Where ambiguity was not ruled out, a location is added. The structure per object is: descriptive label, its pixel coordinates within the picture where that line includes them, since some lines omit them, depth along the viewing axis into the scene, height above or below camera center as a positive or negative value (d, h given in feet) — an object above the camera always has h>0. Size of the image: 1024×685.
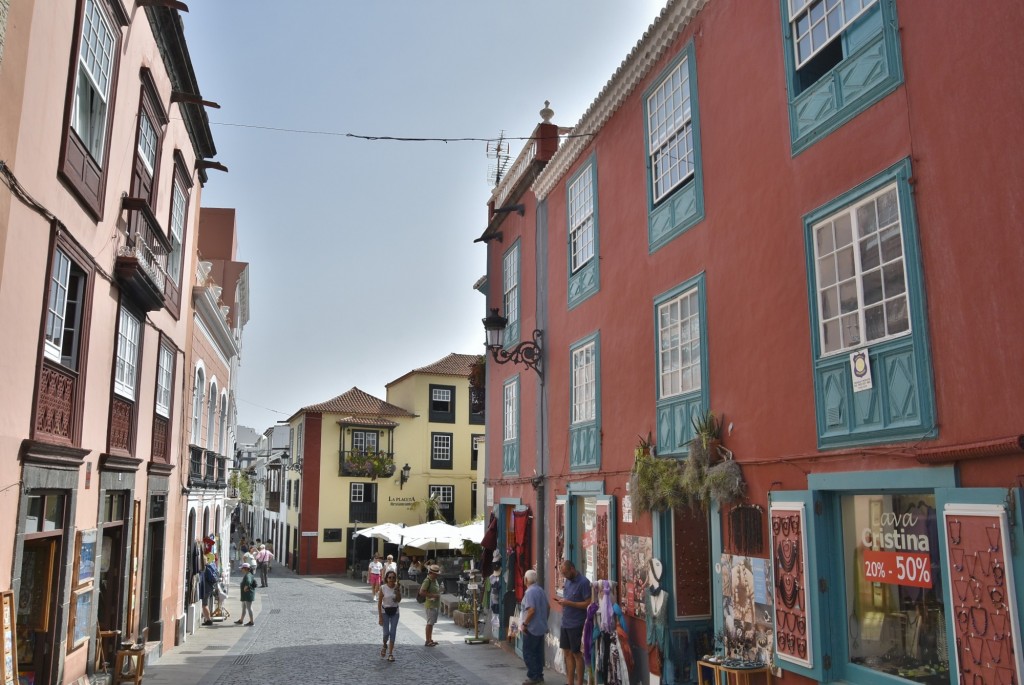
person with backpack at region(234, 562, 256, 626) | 65.87 -7.90
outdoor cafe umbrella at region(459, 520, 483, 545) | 92.51 -5.04
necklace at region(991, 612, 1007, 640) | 17.11 -2.96
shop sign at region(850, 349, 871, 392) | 21.80 +3.08
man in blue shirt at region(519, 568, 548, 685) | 39.86 -6.95
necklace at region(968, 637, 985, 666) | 17.66 -3.50
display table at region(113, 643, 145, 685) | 38.42 -8.35
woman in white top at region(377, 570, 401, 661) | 48.73 -7.15
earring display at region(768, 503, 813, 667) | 23.63 -2.92
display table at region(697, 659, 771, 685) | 25.02 -5.68
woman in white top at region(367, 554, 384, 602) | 96.07 -9.74
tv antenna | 66.00 +26.55
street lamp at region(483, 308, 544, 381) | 47.57 +8.47
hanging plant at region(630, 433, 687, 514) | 31.09 +0.21
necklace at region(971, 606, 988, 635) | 17.61 -2.94
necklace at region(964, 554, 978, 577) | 18.02 -1.74
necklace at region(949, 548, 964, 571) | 18.42 -1.64
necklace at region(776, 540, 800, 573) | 24.29 -2.06
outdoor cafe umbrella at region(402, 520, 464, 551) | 92.38 -5.45
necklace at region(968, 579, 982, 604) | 17.83 -2.30
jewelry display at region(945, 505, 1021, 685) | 17.04 -2.41
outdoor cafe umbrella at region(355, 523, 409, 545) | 98.33 -5.44
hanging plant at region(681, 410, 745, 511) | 27.53 +0.60
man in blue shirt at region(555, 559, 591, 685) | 36.68 -5.52
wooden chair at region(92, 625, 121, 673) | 37.58 -7.38
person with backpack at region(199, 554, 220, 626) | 66.80 -7.81
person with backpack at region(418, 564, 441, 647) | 54.03 -7.35
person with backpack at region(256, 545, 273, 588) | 93.91 -8.30
